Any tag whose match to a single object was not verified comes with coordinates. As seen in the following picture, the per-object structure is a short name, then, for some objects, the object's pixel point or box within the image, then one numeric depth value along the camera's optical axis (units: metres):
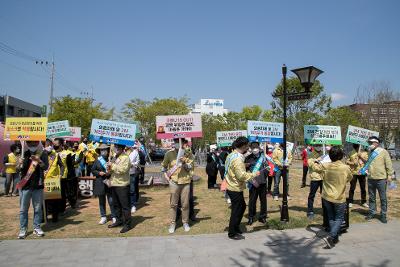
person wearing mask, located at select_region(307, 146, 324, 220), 8.37
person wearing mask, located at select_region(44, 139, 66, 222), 7.75
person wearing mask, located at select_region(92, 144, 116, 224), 7.88
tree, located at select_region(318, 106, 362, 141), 37.57
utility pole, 39.32
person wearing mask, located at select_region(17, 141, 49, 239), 6.81
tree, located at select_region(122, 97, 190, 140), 42.19
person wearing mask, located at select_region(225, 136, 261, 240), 6.47
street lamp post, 7.70
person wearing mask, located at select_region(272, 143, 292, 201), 11.17
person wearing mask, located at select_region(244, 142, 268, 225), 7.77
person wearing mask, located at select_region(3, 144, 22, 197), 11.34
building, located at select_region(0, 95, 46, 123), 50.81
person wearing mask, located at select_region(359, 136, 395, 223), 7.90
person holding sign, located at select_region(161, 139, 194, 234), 7.21
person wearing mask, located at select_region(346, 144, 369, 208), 9.60
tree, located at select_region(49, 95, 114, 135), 38.75
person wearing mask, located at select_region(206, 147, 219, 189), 13.48
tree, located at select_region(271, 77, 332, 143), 29.53
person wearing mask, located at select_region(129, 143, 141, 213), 9.34
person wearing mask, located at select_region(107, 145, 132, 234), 7.36
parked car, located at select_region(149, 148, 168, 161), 34.78
